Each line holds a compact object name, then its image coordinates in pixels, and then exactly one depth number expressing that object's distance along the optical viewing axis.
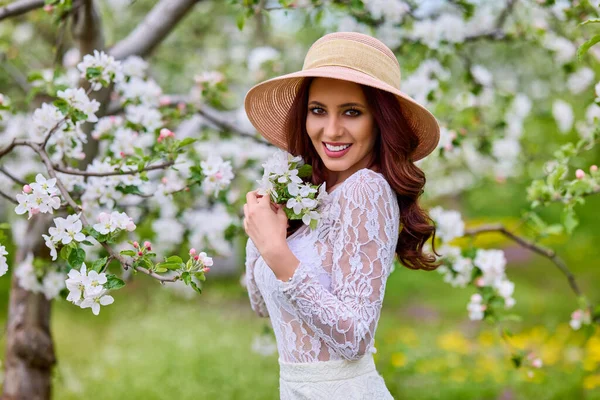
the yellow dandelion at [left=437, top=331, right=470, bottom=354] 6.13
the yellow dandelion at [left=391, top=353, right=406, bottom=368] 5.26
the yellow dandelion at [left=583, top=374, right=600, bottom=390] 4.88
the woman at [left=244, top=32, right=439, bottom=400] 1.81
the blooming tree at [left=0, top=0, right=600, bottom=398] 1.93
